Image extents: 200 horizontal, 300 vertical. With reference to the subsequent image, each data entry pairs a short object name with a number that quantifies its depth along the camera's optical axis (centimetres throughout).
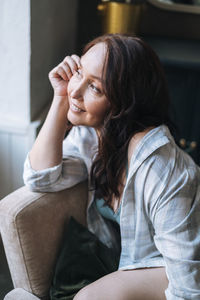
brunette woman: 106
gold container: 188
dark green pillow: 122
